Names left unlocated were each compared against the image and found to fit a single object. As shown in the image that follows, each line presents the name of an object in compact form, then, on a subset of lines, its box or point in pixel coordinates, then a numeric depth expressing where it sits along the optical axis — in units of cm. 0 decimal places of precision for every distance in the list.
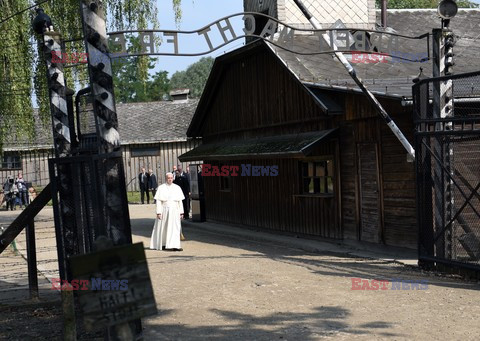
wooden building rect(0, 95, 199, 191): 4378
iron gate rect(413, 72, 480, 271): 1187
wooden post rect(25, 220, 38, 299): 1024
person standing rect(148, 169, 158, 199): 3650
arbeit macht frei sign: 1080
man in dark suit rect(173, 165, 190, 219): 2606
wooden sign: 503
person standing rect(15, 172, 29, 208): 3666
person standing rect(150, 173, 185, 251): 1698
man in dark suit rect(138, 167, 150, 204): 3656
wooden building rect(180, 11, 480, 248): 1470
